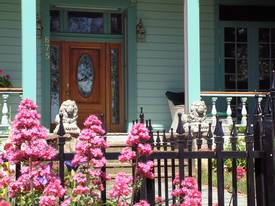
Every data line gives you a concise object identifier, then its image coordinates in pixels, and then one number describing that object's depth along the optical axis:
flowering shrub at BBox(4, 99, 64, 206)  2.97
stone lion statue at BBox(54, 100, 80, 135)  9.26
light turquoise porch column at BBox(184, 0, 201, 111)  9.98
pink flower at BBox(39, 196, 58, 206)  2.86
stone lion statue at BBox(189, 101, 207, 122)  9.79
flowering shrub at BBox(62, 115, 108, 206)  3.03
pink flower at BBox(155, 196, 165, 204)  3.96
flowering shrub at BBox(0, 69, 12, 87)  11.00
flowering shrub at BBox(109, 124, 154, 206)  3.03
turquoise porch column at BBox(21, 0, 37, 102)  9.22
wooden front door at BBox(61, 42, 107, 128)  12.41
